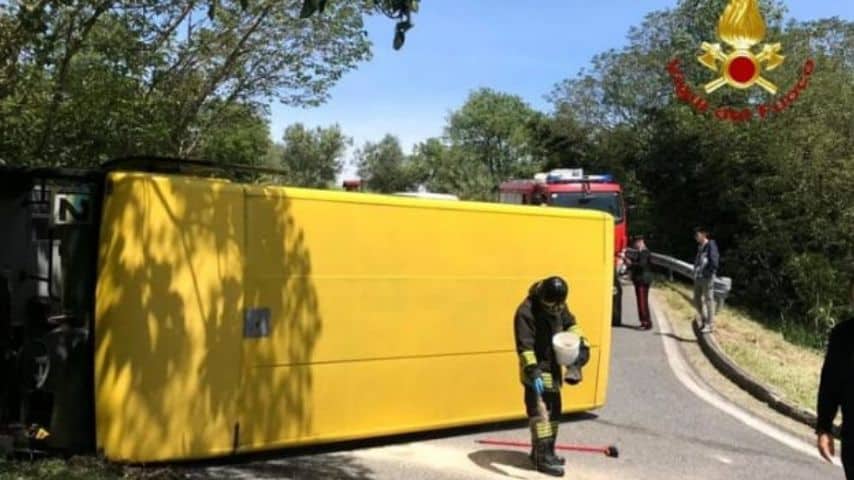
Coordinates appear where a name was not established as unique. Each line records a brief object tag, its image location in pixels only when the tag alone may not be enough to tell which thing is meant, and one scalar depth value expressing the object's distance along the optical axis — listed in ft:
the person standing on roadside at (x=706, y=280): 47.50
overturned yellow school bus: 20.51
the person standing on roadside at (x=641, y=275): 50.49
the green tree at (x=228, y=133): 81.25
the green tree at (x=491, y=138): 235.61
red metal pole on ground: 25.31
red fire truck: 75.72
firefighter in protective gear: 23.18
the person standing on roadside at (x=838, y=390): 14.84
